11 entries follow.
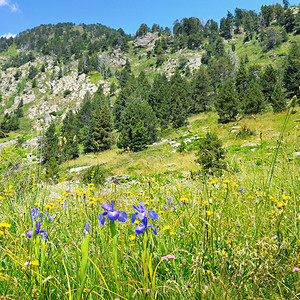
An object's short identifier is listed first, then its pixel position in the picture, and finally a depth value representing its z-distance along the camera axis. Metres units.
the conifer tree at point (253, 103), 24.05
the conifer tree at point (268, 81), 31.79
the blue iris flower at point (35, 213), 1.23
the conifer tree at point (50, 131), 29.22
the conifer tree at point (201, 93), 35.81
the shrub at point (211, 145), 7.48
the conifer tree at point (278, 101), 22.64
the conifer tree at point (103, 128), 32.38
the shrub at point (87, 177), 9.76
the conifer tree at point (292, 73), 30.89
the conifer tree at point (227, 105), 23.64
